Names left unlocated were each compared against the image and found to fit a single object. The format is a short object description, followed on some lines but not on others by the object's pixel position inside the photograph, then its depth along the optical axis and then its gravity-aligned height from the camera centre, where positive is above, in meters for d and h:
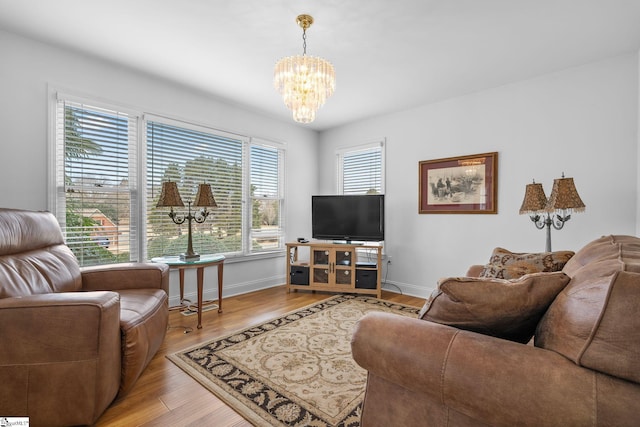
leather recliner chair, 1.45 -0.68
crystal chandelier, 2.24 +0.98
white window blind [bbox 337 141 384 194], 4.52 +0.68
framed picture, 3.54 +0.36
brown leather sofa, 0.76 -0.43
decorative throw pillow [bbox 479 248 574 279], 1.84 -0.30
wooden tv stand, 4.02 -0.75
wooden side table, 2.78 -0.46
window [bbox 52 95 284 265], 2.81 +0.34
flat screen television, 4.13 -0.04
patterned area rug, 1.68 -1.05
